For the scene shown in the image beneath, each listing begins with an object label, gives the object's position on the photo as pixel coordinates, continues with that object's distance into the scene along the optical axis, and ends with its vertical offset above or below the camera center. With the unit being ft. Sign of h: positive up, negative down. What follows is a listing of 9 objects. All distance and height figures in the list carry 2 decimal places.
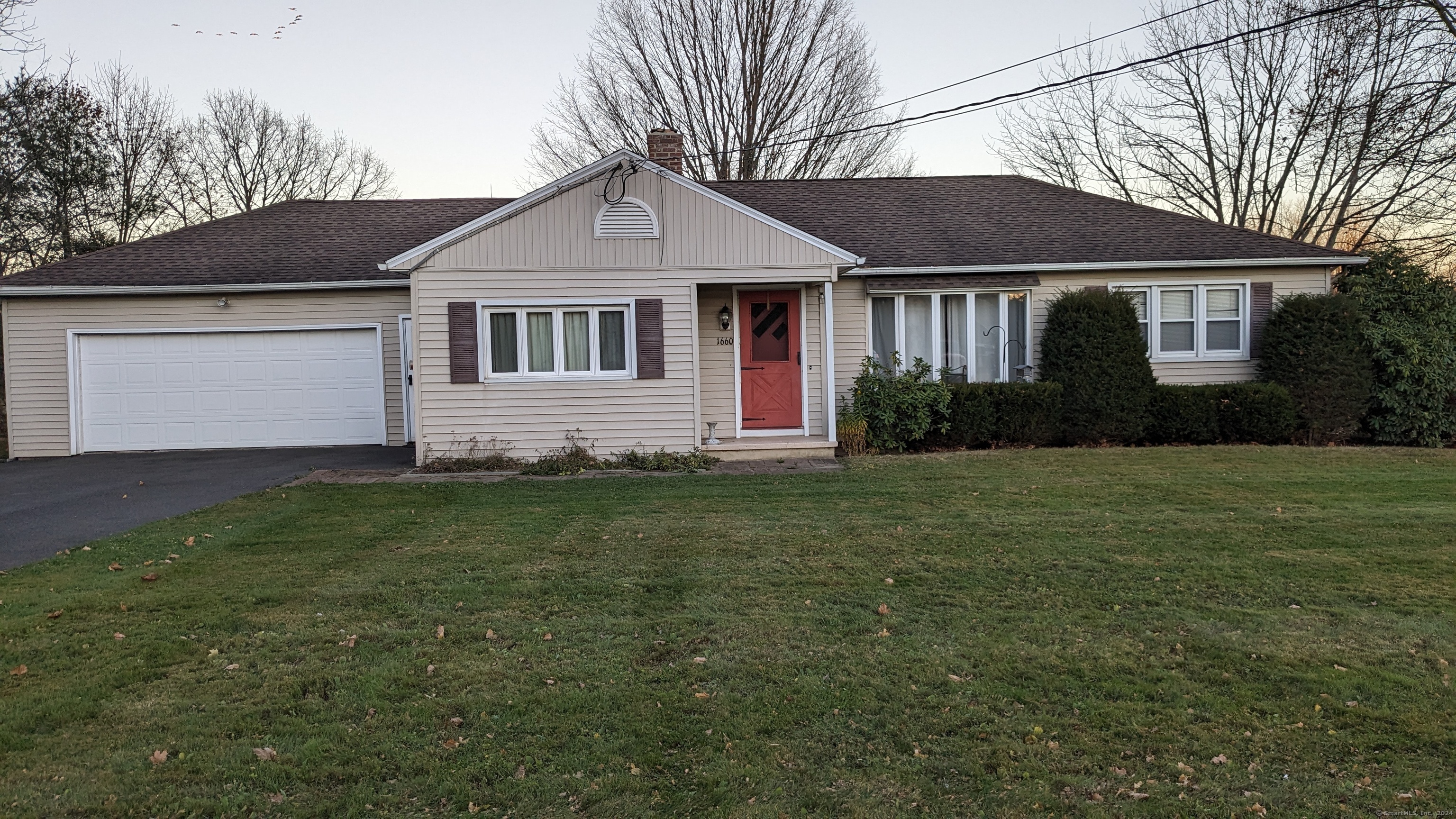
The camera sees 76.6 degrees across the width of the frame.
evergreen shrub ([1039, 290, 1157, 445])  42.68 +0.78
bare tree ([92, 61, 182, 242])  84.28 +23.82
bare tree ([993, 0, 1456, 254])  60.64 +18.60
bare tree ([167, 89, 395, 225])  93.91 +26.71
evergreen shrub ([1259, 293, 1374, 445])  43.57 +0.78
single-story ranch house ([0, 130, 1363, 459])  39.52 +3.77
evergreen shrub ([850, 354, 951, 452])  41.70 -0.67
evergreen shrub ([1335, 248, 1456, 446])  43.45 +1.30
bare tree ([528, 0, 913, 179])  88.12 +29.70
